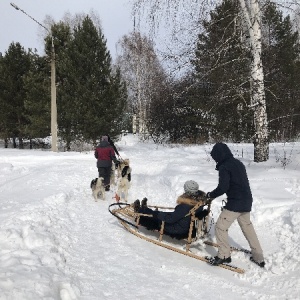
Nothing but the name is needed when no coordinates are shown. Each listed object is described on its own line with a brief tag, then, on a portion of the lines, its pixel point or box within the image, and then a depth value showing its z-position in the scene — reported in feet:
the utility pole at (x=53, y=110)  55.16
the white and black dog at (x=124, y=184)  27.55
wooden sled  16.93
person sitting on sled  17.54
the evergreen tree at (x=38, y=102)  68.64
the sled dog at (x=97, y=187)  27.14
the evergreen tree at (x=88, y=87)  64.39
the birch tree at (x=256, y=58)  30.12
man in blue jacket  15.55
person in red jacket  30.58
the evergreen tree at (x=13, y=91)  76.74
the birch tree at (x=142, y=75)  87.35
